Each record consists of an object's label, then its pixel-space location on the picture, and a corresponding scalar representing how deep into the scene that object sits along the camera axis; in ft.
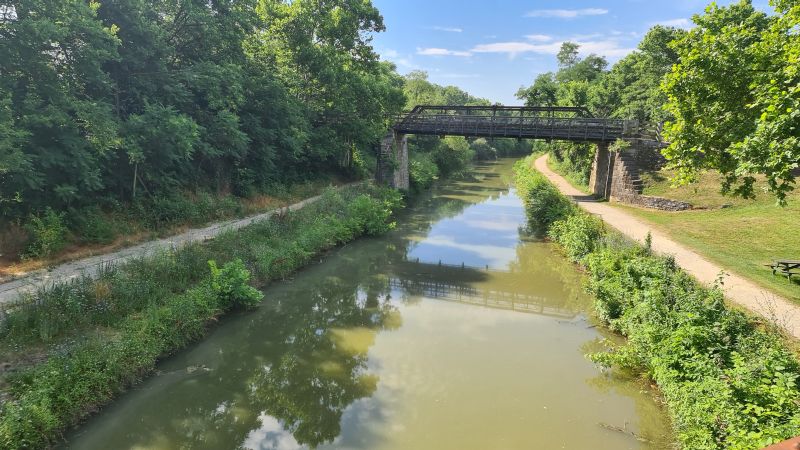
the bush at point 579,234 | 59.09
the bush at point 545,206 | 78.74
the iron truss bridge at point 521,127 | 96.54
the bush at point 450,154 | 174.70
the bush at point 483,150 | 261.24
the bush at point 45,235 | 41.81
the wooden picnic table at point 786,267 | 43.14
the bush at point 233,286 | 42.06
